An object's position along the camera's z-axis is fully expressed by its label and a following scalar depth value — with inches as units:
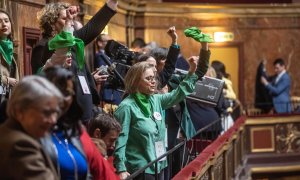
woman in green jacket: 213.6
